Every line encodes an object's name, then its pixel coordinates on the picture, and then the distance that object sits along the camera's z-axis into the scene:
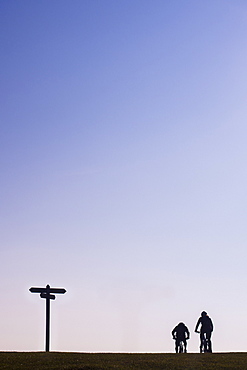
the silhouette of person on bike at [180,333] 34.31
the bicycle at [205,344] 34.34
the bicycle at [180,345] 34.41
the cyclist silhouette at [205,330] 33.88
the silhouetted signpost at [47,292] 37.63
